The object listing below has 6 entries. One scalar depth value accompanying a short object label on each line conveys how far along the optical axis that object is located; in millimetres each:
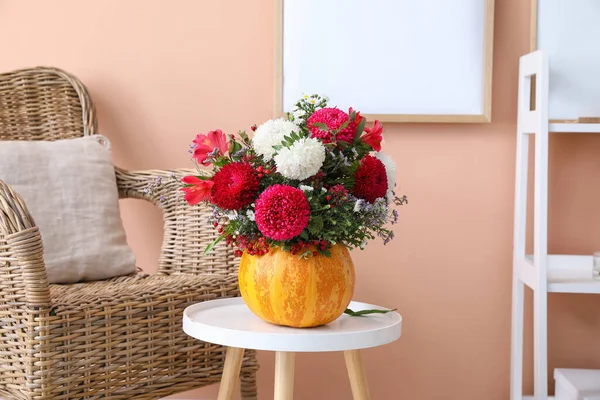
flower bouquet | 2304
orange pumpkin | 2344
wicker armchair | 2527
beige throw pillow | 2892
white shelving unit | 2897
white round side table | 2301
